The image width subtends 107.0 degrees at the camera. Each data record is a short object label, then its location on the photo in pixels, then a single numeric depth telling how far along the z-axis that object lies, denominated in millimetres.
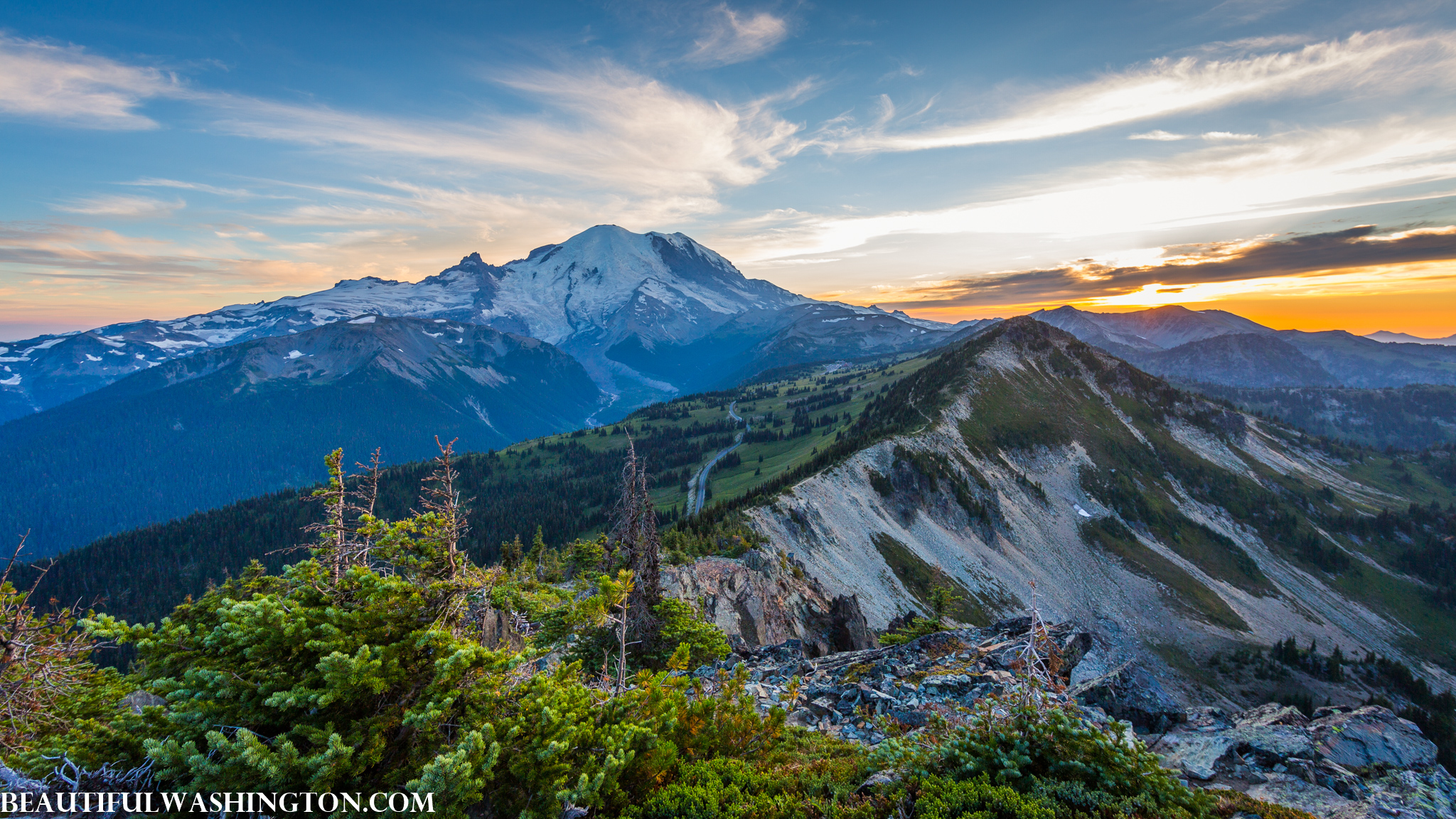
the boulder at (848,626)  42594
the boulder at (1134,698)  20891
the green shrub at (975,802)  9945
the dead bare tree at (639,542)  24500
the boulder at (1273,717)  19375
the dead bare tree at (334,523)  13328
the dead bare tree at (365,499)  13383
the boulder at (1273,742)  15898
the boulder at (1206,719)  19812
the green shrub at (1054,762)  10289
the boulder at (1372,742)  16531
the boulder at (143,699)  19828
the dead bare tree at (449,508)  14469
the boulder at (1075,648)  29594
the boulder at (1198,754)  15672
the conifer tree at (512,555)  48125
